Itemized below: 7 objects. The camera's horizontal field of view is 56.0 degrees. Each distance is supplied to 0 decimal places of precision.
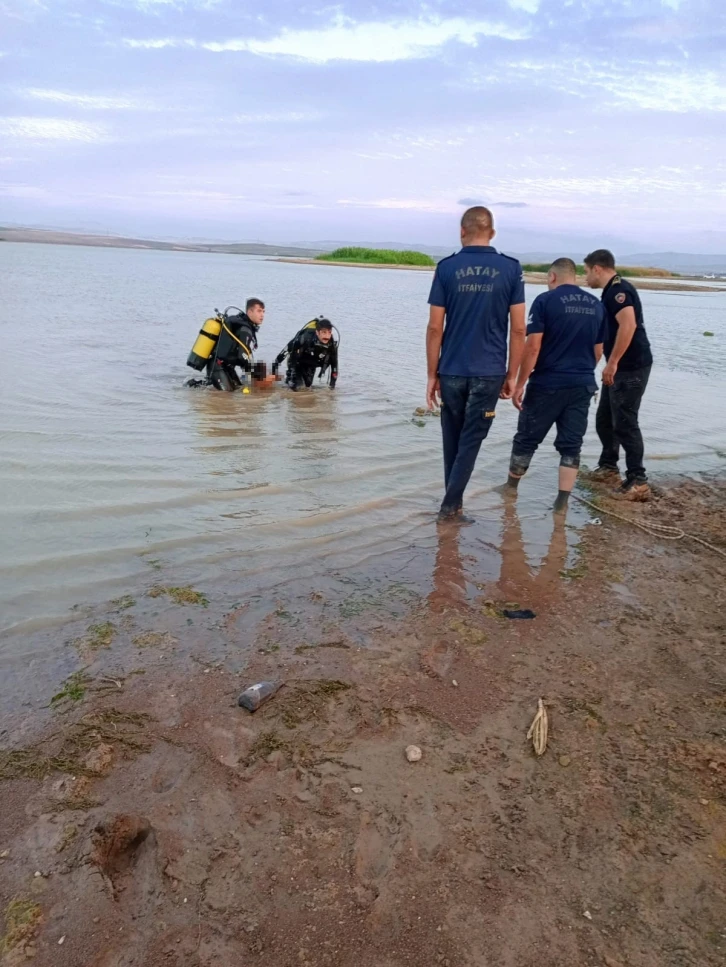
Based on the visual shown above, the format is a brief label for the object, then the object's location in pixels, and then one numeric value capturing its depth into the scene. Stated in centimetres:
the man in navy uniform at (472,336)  459
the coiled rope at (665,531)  516
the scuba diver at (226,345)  972
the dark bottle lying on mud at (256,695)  288
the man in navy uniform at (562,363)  523
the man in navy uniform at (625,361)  575
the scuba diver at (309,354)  998
